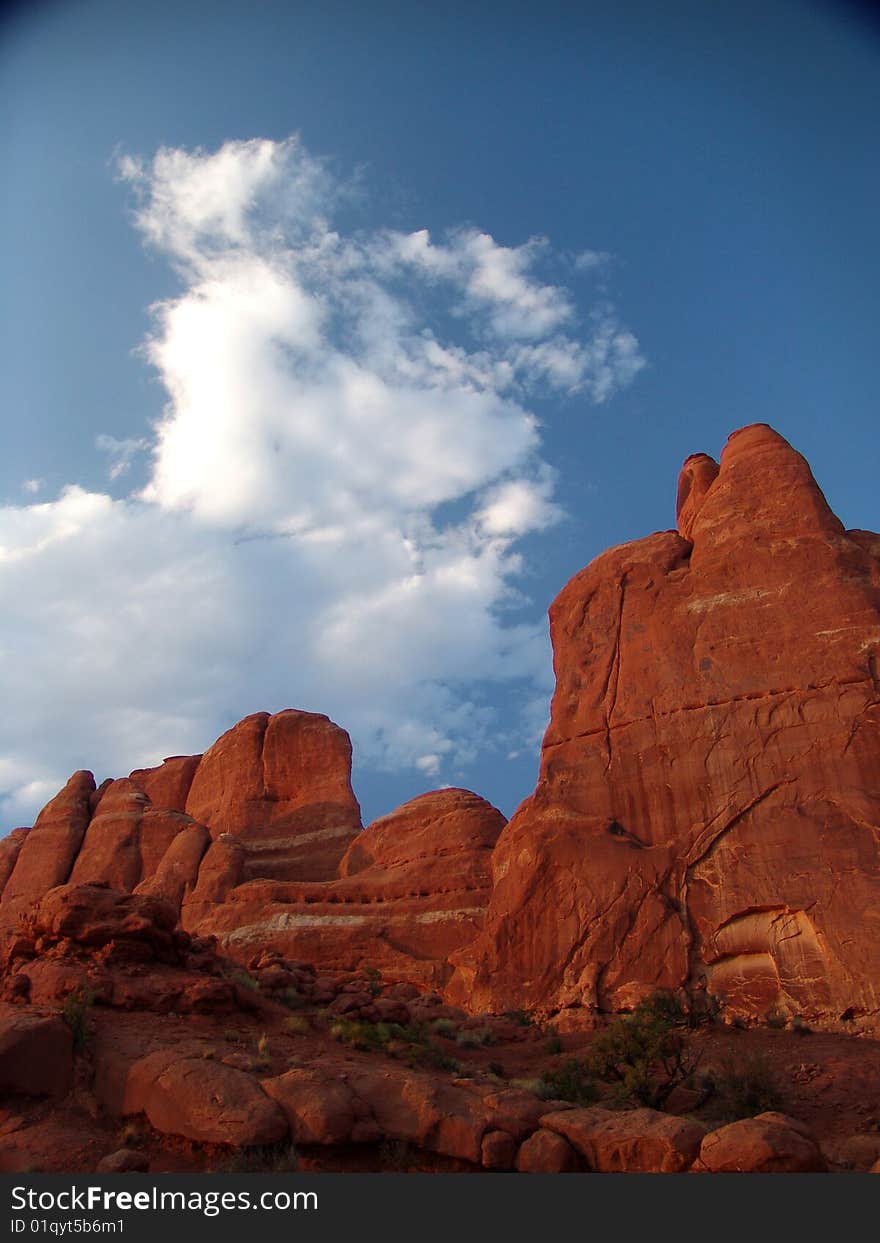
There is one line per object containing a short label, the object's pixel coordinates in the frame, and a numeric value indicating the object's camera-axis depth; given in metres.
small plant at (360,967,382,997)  24.87
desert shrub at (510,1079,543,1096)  17.31
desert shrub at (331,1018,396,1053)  18.56
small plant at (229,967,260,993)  20.83
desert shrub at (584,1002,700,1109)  18.56
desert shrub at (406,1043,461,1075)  18.03
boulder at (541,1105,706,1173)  12.44
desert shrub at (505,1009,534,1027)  28.33
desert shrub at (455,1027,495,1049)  22.78
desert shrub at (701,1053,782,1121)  18.25
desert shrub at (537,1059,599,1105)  17.92
